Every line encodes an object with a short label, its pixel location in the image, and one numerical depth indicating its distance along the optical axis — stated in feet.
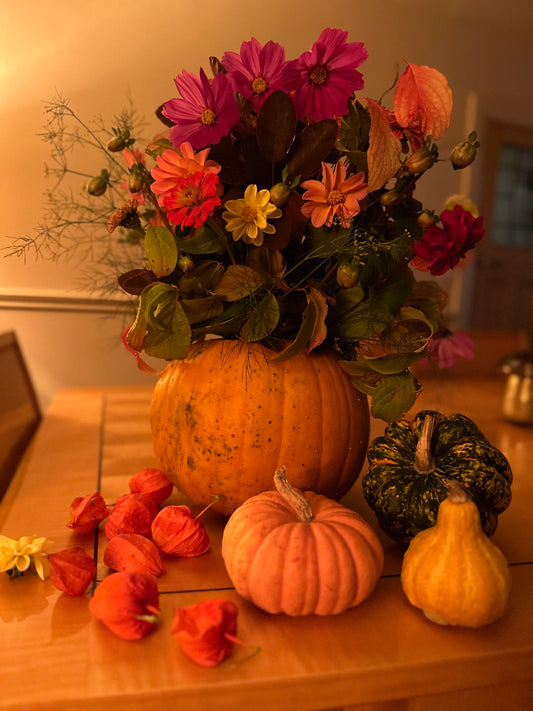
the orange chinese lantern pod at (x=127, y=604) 1.60
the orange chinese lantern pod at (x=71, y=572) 1.80
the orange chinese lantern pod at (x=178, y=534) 2.09
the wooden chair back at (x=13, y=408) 3.75
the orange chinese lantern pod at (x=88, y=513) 2.24
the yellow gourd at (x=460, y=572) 1.65
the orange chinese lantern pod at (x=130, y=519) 2.17
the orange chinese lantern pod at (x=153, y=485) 2.48
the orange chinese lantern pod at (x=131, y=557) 1.94
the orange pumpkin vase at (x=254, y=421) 2.23
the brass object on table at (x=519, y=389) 4.37
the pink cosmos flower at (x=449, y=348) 3.22
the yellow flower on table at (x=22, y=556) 1.91
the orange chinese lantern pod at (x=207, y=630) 1.50
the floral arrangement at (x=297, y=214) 2.05
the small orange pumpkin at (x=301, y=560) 1.70
